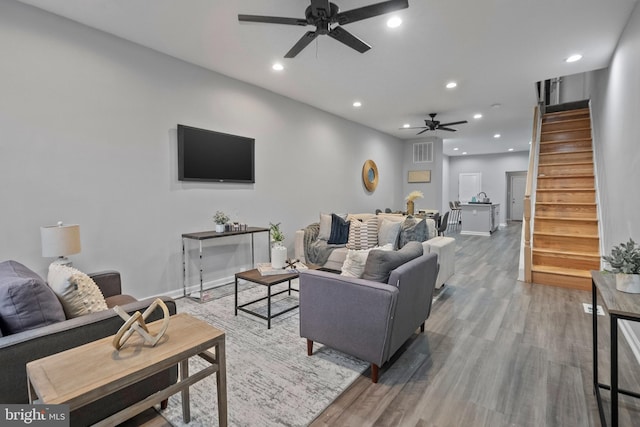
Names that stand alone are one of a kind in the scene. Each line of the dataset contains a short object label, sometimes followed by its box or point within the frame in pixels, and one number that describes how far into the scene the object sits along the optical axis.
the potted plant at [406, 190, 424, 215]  6.56
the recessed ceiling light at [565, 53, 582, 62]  3.74
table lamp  2.55
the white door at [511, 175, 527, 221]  12.02
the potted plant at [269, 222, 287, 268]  3.24
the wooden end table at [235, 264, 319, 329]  2.96
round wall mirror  7.40
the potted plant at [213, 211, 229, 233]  4.00
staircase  4.41
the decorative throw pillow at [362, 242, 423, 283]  2.21
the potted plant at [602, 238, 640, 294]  1.66
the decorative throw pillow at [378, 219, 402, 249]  4.55
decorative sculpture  1.32
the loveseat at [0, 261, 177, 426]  1.30
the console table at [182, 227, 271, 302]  3.71
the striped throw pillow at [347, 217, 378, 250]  4.66
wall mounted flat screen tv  3.86
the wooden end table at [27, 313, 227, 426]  1.07
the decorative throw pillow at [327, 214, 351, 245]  4.93
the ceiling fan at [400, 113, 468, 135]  6.21
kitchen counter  8.98
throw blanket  4.73
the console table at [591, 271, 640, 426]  1.42
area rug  1.82
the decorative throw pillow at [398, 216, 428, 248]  4.36
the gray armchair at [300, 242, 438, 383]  2.06
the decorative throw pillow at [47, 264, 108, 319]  1.69
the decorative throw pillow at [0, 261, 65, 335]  1.40
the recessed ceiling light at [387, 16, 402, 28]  2.89
